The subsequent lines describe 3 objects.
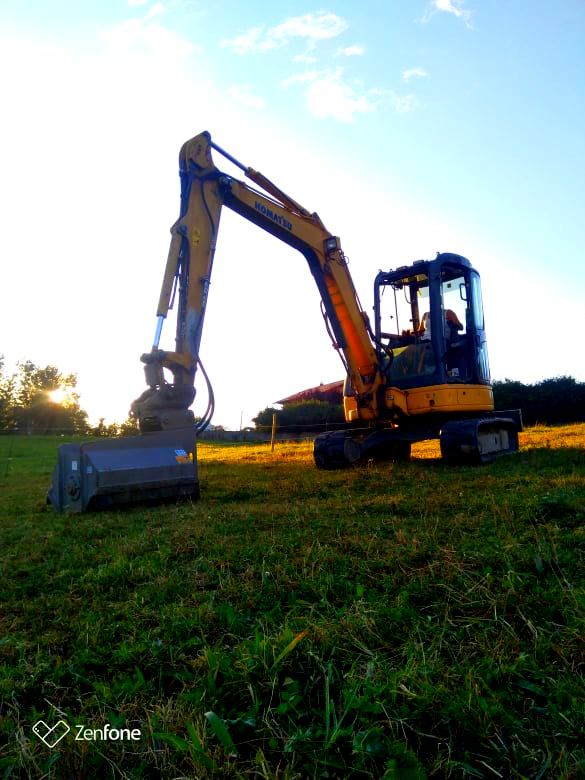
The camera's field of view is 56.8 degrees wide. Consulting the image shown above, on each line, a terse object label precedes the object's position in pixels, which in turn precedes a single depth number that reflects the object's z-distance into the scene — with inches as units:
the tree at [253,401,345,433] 1130.0
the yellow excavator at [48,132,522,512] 256.5
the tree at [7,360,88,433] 2094.0
